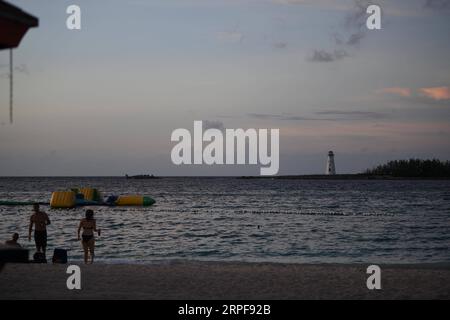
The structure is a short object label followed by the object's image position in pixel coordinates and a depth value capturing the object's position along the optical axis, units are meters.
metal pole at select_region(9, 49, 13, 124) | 7.94
